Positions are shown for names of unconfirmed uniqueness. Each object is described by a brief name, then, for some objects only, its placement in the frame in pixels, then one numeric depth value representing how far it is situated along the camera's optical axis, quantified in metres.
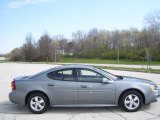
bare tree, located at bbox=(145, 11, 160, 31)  45.65
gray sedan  4.92
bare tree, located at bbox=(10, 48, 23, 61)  60.08
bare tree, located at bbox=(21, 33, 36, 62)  57.15
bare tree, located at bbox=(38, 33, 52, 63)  55.57
